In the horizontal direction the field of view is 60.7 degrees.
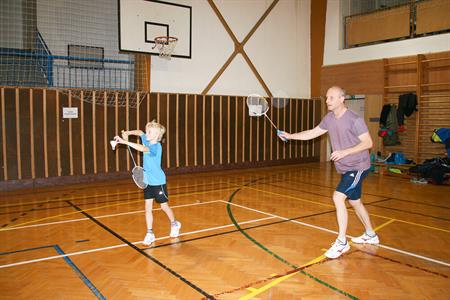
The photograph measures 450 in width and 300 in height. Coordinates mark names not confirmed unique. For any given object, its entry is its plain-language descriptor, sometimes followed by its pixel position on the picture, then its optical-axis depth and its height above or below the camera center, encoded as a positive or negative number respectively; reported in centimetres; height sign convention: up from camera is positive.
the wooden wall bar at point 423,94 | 1131 +82
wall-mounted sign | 947 +19
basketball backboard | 1013 +269
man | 419 -33
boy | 464 -64
